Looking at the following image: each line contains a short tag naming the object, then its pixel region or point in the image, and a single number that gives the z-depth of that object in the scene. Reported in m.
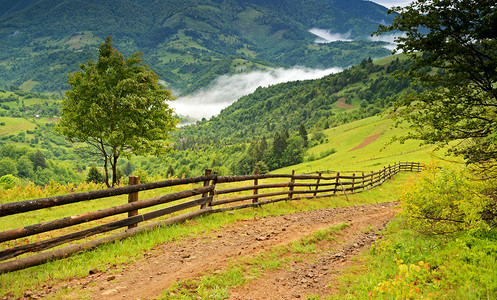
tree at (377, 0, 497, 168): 6.93
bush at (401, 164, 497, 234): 6.58
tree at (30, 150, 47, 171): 139.00
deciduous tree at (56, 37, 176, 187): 19.53
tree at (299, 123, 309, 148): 131.68
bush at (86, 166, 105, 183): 37.03
